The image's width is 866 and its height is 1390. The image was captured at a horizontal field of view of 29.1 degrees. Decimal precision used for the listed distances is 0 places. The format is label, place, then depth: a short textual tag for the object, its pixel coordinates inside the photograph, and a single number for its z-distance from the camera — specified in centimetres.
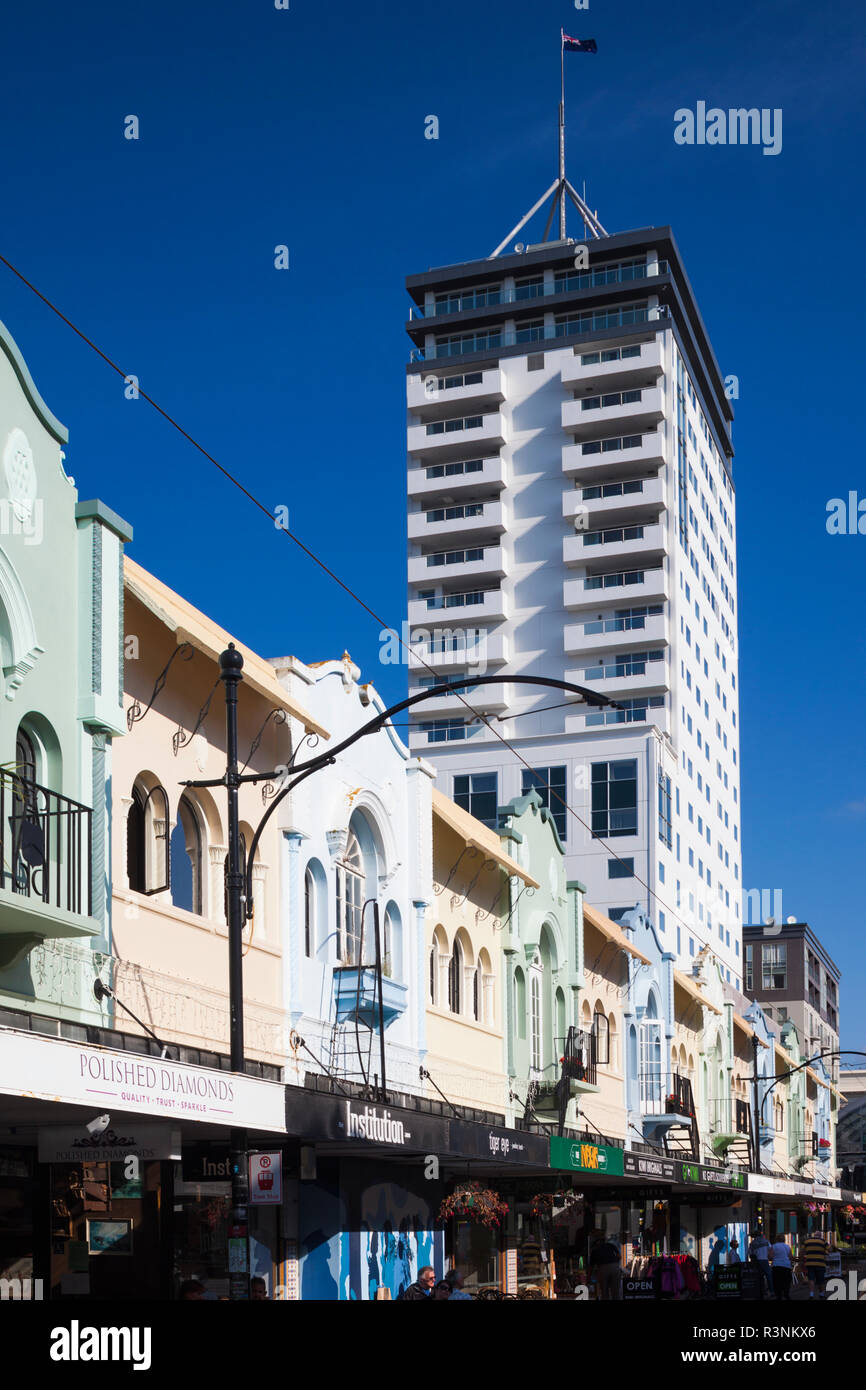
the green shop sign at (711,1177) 3875
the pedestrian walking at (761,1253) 3484
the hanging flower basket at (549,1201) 3219
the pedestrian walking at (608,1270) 2753
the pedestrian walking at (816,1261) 3803
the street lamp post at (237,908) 1443
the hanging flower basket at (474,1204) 2527
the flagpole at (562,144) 9586
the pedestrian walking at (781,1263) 3144
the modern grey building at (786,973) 12006
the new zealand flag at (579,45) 8844
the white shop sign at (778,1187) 4799
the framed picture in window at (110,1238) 1761
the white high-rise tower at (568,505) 8519
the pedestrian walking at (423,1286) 1939
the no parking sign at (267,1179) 1570
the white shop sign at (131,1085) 1220
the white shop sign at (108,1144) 1536
